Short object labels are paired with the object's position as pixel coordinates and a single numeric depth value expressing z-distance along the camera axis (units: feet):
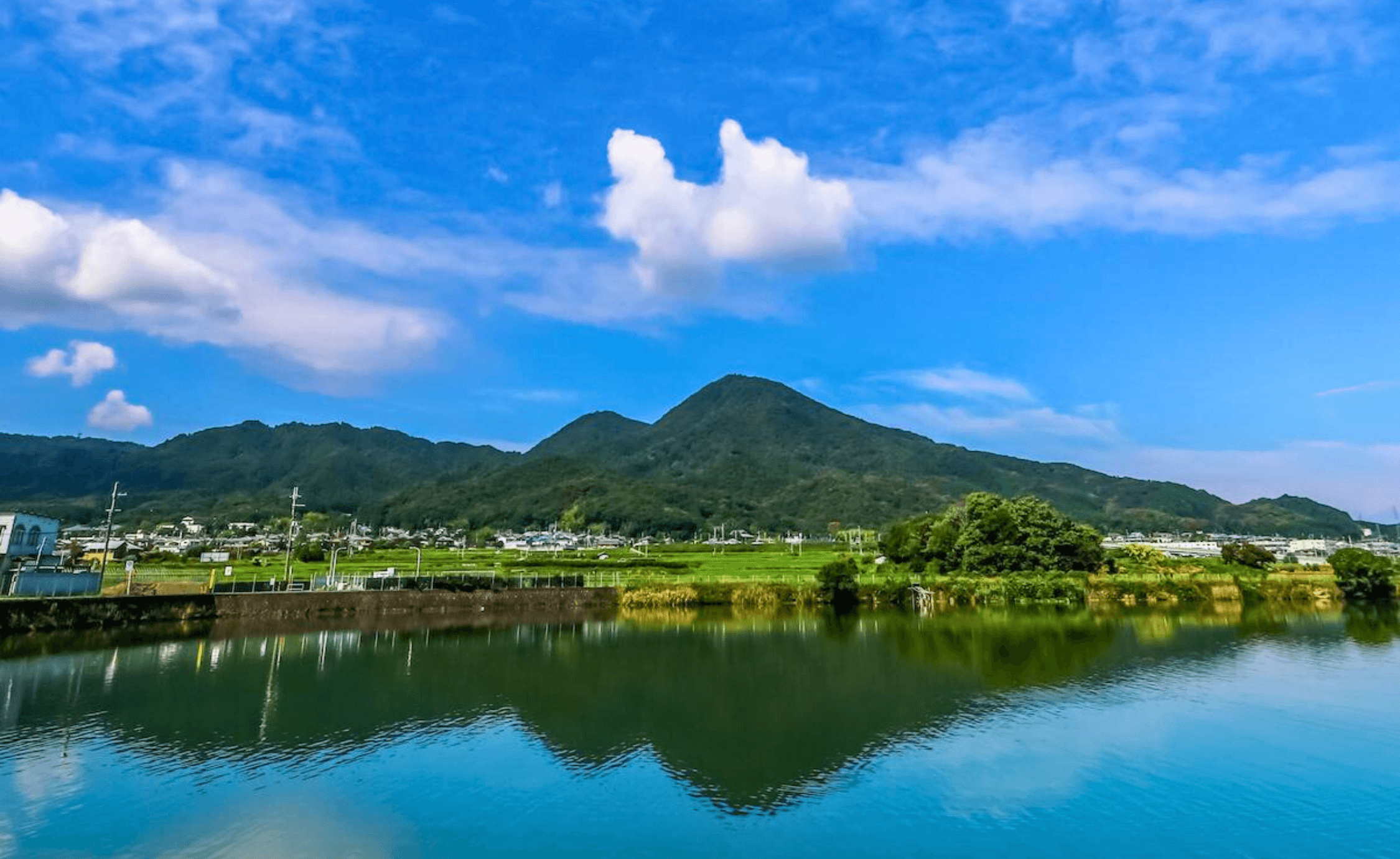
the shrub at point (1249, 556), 245.47
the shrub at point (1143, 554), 241.55
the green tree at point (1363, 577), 198.18
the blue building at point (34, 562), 131.23
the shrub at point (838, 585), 187.01
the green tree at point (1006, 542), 207.10
